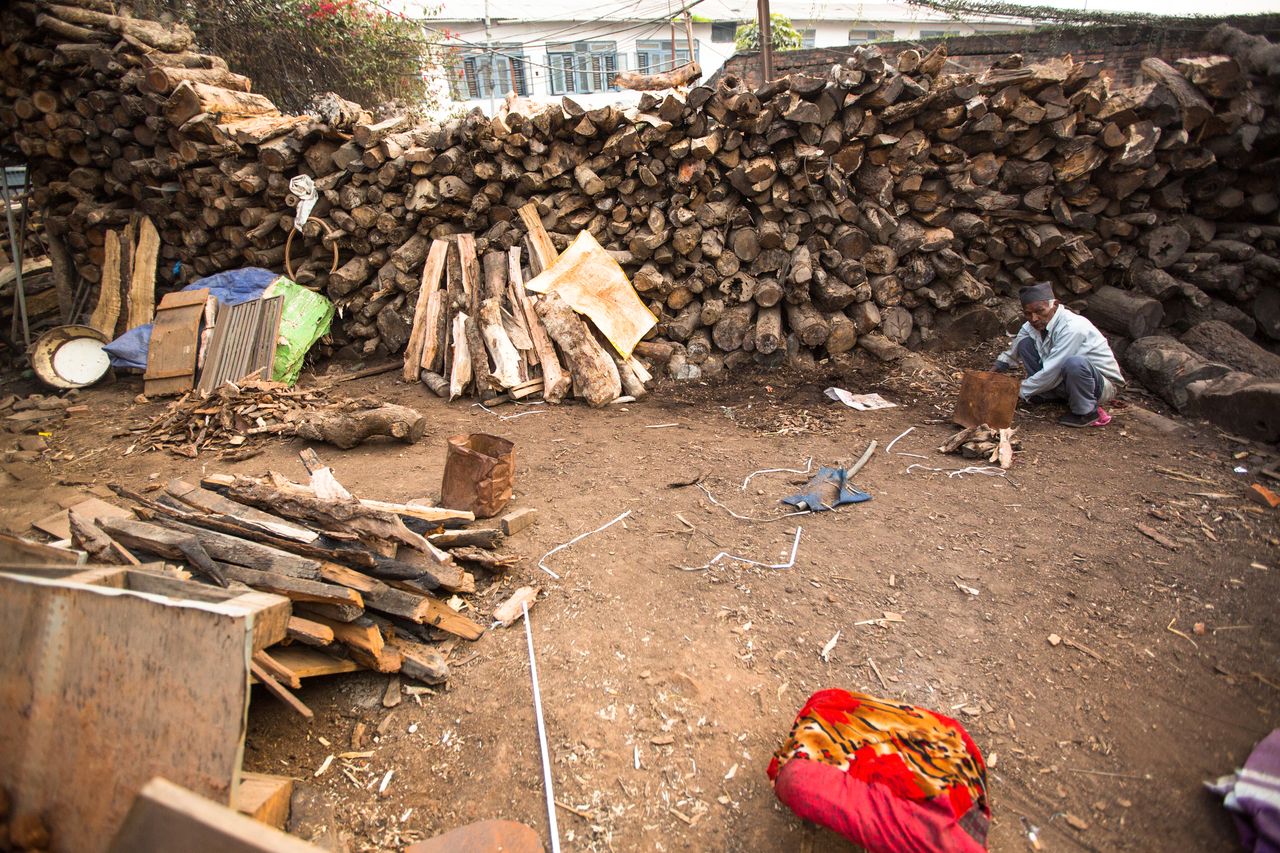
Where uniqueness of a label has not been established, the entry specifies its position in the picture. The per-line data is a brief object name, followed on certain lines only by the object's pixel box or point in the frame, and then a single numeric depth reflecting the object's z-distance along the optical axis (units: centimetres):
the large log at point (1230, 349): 608
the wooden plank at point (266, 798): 204
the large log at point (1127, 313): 677
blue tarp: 697
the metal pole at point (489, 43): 1791
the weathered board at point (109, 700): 182
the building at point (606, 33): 1834
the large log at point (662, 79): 714
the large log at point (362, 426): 520
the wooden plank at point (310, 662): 263
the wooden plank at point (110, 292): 793
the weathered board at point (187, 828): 140
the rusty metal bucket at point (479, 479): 403
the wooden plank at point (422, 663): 286
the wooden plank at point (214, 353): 667
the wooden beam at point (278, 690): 244
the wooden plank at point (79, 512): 390
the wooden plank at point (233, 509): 311
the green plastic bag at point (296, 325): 690
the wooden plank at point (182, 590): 219
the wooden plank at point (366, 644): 276
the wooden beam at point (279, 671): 251
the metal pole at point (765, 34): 875
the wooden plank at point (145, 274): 786
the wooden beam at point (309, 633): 263
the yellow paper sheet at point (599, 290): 646
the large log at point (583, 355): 617
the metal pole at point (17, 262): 778
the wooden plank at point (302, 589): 270
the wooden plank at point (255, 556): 281
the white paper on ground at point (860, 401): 598
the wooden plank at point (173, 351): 675
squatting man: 534
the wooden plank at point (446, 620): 304
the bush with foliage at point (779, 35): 1614
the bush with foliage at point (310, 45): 980
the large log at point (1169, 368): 571
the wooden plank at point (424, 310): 684
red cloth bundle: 192
